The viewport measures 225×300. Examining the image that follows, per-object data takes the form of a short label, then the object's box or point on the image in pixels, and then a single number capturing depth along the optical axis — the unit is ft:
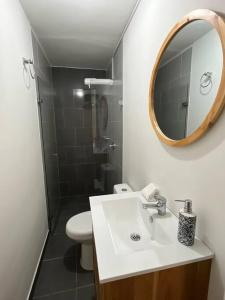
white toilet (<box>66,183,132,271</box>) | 5.26
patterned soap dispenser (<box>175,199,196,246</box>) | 2.54
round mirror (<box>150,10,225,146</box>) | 2.28
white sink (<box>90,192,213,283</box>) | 2.30
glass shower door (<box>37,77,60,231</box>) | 6.77
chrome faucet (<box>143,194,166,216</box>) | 3.43
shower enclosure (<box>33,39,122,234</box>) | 7.64
